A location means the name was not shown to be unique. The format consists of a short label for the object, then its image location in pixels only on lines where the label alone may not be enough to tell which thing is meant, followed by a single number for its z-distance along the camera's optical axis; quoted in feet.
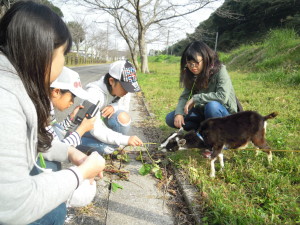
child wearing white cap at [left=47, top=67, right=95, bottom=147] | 6.41
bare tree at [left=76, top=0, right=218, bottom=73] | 47.14
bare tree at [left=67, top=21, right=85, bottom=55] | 116.26
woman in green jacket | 9.95
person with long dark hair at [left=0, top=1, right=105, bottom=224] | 2.82
